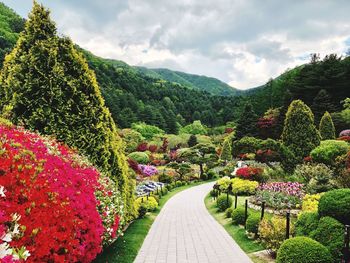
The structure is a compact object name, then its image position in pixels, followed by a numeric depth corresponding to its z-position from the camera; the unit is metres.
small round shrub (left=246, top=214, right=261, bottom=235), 10.47
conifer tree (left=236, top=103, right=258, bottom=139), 42.53
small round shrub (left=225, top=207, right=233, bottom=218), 14.78
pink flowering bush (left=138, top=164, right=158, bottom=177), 36.68
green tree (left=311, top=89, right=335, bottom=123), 39.12
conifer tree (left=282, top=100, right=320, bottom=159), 21.89
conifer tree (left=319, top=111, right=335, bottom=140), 31.47
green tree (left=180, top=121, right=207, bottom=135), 90.25
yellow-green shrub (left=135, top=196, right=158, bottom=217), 15.20
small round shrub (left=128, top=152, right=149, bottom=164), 44.72
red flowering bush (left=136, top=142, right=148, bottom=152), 55.94
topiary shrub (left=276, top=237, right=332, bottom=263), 6.49
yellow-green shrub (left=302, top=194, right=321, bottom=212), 11.90
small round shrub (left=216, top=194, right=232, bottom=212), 17.02
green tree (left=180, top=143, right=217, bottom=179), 40.34
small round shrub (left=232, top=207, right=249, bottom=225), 12.82
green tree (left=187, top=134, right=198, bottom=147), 67.50
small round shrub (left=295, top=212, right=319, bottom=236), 7.81
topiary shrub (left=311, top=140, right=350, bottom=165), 18.72
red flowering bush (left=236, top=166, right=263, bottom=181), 21.91
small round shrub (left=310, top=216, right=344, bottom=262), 6.84
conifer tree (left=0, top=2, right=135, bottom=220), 7.90
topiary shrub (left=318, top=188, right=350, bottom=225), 7.17
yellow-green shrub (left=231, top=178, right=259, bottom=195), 19.92
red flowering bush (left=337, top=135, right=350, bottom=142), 24.58
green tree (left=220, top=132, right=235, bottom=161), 47.16
